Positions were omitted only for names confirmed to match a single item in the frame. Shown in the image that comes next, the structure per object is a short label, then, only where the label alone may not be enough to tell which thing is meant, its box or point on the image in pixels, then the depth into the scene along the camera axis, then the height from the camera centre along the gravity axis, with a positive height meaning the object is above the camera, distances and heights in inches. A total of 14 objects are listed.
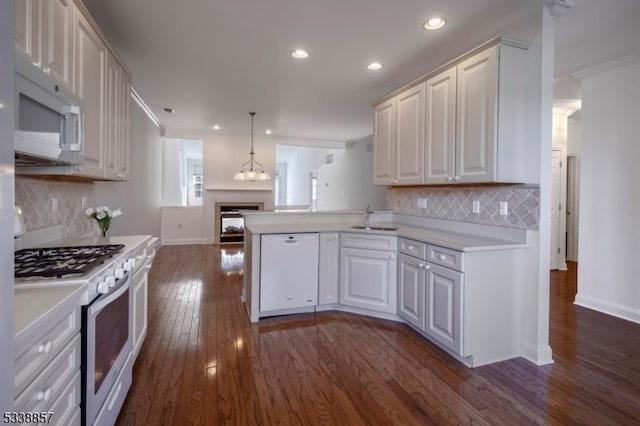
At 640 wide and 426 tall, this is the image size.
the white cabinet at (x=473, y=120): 94.4 +29.0
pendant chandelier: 252.1 +36.0
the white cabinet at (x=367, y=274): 123.7 -24.4
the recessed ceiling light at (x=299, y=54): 121.8 +58.4
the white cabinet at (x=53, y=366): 36.2 -20.1
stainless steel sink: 132.2 -7.0
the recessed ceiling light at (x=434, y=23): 97.7 +56.8
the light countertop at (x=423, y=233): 94.3 -8.0
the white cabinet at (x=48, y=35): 58.2 +33.6
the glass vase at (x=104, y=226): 102.3 -5.8
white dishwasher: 123.8 -23.4
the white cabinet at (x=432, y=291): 93.2 -25.0
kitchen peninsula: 93.4 -21.1
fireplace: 302.2 -11.3
